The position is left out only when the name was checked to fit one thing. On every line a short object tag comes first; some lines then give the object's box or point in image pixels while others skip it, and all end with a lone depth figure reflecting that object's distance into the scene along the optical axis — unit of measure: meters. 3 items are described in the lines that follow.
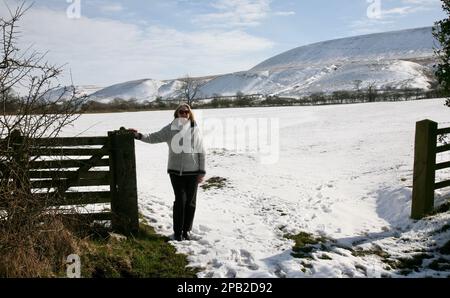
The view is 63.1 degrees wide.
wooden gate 5.22
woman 5.71
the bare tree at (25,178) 4.11
